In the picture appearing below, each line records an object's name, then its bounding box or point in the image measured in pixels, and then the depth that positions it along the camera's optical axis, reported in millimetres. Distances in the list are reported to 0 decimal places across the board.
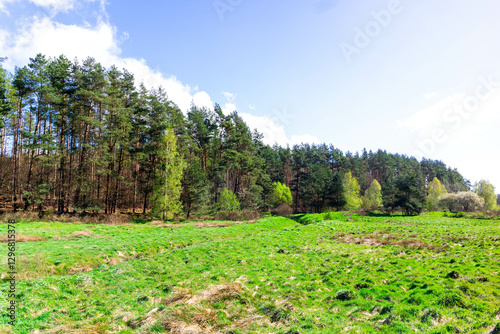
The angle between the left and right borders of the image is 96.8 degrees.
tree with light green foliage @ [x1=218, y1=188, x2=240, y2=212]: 39875
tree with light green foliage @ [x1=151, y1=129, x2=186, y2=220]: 32031
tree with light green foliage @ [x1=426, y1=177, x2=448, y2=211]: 62256
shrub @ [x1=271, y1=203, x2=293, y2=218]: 51841
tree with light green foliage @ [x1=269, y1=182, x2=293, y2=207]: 61188
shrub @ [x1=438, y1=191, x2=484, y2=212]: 52875
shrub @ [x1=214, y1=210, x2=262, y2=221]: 38503
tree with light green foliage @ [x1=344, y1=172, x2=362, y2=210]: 64062
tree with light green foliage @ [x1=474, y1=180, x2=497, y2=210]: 66500
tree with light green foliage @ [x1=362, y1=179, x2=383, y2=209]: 68750
